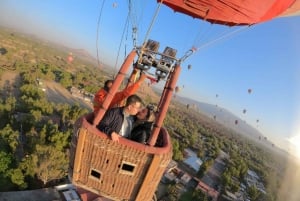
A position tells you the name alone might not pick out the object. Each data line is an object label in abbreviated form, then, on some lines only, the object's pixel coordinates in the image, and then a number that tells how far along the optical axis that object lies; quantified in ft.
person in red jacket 9.98
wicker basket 8.35
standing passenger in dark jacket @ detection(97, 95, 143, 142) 8.67
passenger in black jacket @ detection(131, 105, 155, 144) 8.90
